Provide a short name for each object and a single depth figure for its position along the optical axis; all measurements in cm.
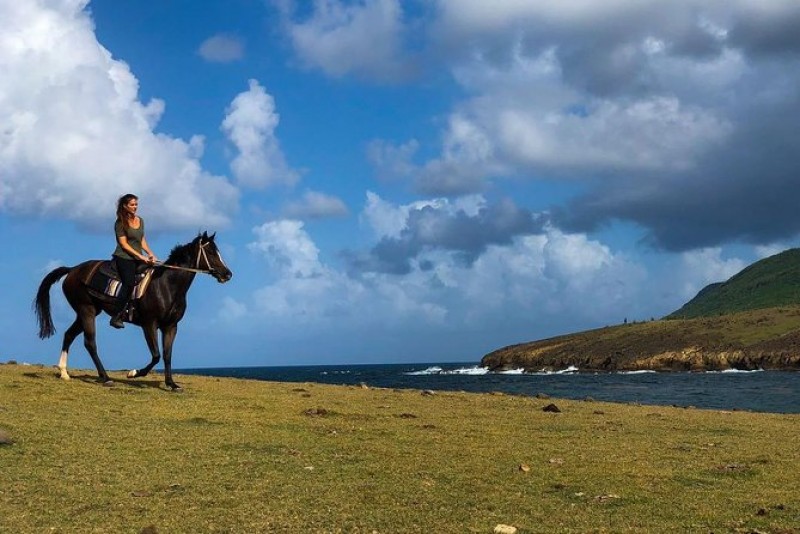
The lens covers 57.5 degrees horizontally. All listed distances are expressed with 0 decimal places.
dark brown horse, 1948
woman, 1892
